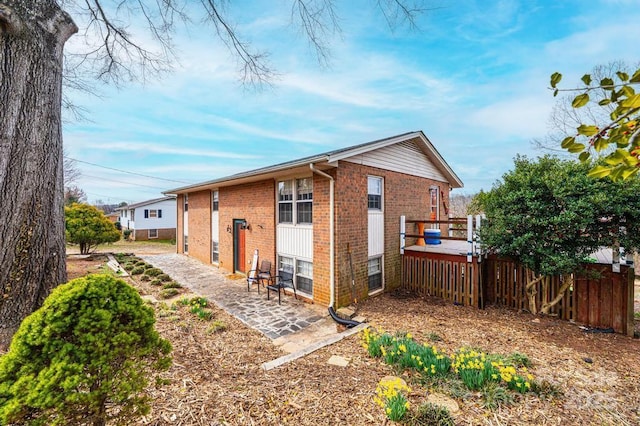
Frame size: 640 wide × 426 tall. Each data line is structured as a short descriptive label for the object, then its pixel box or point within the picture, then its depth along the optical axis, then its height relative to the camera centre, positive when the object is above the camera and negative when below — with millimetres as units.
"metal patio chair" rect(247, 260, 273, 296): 8995 -2056
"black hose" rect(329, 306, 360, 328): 6036 -2423
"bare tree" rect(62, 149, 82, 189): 25478 +4217
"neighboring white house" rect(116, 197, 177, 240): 29078 -451
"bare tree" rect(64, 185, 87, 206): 36838 +3054
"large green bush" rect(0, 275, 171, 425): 1881 -1049
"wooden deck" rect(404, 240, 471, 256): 8147 -1202
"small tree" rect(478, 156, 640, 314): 5551 -181
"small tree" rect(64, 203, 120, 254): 15461 -672
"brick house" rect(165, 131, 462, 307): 7223 +58
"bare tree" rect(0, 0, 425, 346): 3113 +802
